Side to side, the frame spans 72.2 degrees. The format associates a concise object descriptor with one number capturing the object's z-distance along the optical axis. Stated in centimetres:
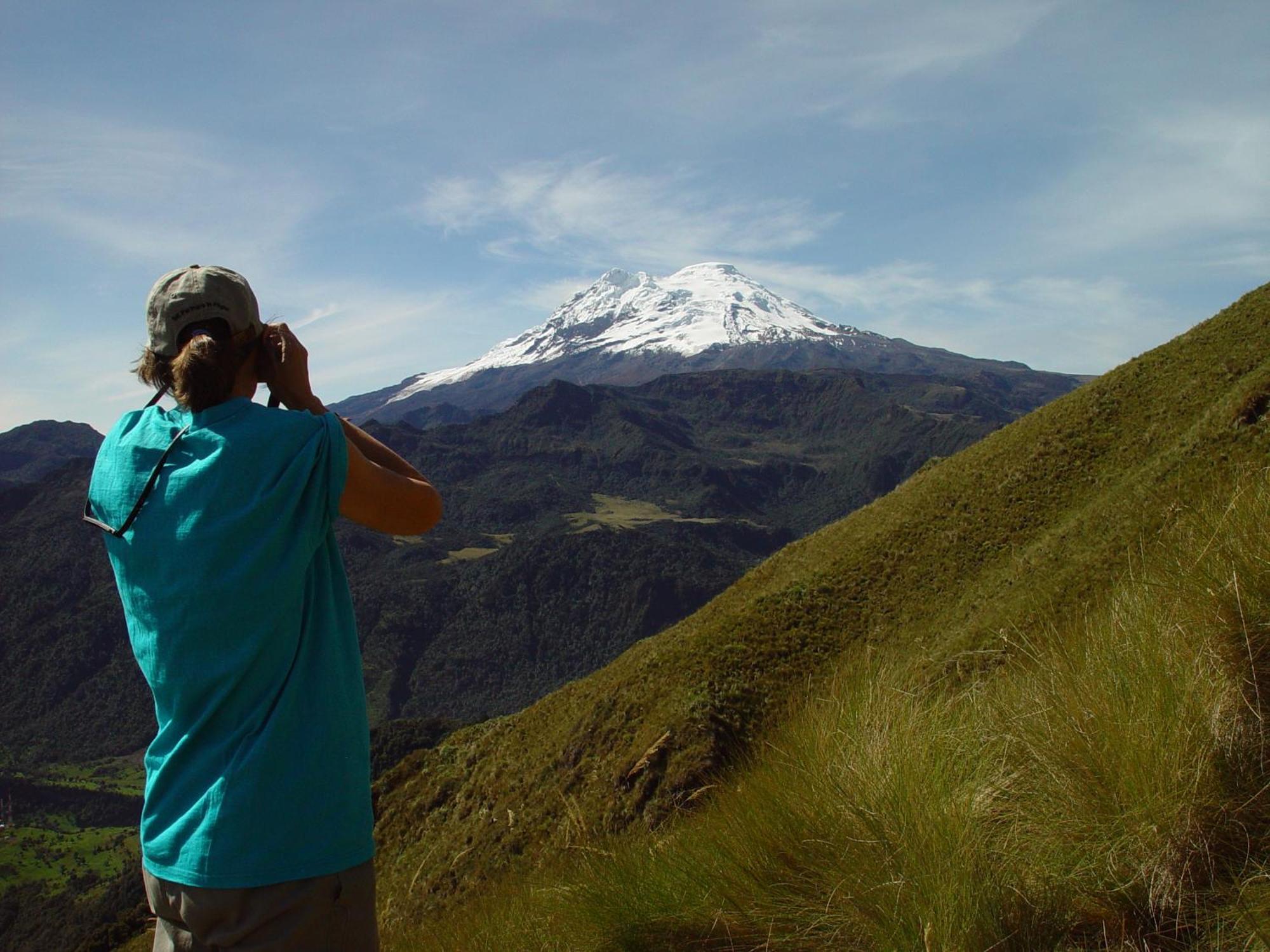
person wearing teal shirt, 232
